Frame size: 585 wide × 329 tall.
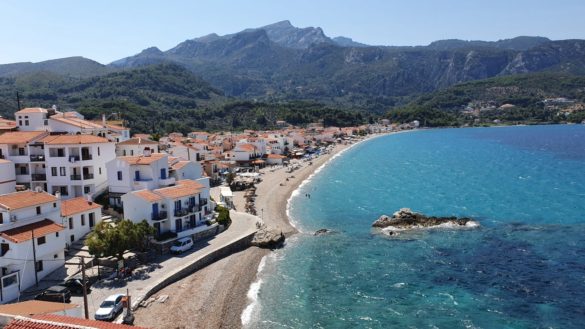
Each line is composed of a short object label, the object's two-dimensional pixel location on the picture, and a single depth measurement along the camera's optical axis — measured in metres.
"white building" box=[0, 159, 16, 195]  38.38
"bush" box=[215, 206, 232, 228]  42.26
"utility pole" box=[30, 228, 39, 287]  27.89
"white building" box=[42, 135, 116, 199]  40.84
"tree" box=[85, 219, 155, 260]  30.33
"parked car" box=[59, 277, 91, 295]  27.53
